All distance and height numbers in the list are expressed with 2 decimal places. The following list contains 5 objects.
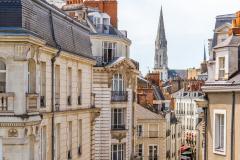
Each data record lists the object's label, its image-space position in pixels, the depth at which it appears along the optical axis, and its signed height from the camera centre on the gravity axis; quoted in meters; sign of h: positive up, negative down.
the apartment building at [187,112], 133.38 -9.07
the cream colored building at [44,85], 23.48 -0.65
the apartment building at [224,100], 26.91 -1.26
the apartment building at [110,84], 49.62 -1.05
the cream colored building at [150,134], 71.50 -7.20
